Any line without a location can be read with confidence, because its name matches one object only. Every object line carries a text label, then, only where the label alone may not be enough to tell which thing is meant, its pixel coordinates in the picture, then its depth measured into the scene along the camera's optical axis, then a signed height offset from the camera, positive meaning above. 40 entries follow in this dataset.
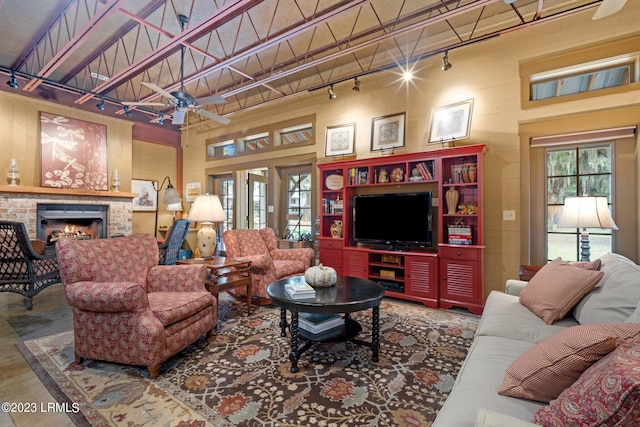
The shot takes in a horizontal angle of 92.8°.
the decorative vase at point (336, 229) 4.73 -0.21
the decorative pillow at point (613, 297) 1.57 -0.46
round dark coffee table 2.14 -0.64
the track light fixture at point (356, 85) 4.32 +1.87
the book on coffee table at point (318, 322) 2.43 -0.88
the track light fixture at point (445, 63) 3.52 +1.79
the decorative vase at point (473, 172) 3.65 +0.50
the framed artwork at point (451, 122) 3.85 +1.20
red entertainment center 3.65 -0.12
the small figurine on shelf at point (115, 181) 5.99 +0.71
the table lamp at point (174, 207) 6.89 +0.22
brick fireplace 4.86 +0.15
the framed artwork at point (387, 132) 4.37 +1.22
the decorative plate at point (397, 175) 4.24 +0.56
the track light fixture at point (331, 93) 4.57 +1.84
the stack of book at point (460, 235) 3.69 -0.25
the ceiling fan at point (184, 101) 3.59 +1.41
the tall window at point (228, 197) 6.91 +0.43
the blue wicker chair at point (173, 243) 4.23 -0.38
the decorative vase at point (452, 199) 3.79 +0.19
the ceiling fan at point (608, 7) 1.91 +1.34
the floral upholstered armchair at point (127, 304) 2.07 -0.65
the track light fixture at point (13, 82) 4.14 +1.86
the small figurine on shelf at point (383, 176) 4.34 +0.56
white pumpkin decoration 2.56 -0.52
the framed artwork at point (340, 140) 4.80 +1.21
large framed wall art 5.23 +1.16
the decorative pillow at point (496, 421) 0.82 -0.57
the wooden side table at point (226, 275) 3.10 -0.64
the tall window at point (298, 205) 5.63 +0.20
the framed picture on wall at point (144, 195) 6.61 +0.48
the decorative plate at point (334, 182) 4.78 +0.53
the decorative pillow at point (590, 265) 2.06 -0.36
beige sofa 1.07 -0.69
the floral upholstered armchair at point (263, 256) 3.76 -0.54
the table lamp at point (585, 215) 2.74 -0.01
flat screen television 3.95 -0.07
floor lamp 6.24 +0.42
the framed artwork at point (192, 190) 7.13 +0.62
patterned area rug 1.72 -1.12
